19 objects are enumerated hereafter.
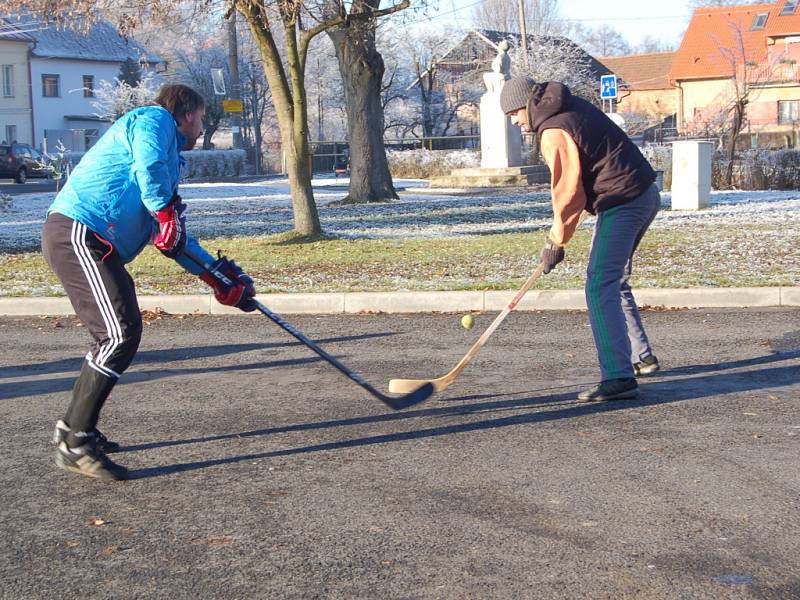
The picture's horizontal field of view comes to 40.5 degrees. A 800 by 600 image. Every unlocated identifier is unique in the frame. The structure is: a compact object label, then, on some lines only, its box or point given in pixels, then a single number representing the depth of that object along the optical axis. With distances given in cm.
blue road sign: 2830
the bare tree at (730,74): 3634
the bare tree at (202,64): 6272
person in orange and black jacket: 580
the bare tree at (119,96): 5569
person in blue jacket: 466
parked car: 4284
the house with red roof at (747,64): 5097
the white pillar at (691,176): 1838
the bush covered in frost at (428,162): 3616
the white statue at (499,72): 2823
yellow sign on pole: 3906
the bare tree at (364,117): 2248
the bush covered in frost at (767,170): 2475
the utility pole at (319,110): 6289
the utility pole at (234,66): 3735
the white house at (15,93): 6319
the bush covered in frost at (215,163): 4181
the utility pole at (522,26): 4331
